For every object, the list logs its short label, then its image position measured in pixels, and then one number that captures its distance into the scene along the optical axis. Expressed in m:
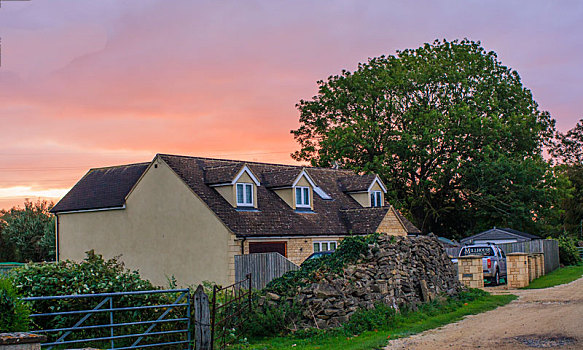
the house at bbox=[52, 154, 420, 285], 30.86
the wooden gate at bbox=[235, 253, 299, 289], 24.67
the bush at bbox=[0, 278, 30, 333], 9.37
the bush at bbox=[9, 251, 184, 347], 14.85
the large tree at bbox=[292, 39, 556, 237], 50.31
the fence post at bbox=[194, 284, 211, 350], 13.67
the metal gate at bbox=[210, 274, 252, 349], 14.78
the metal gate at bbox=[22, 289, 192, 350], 14.17
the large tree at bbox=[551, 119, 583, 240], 74.38
